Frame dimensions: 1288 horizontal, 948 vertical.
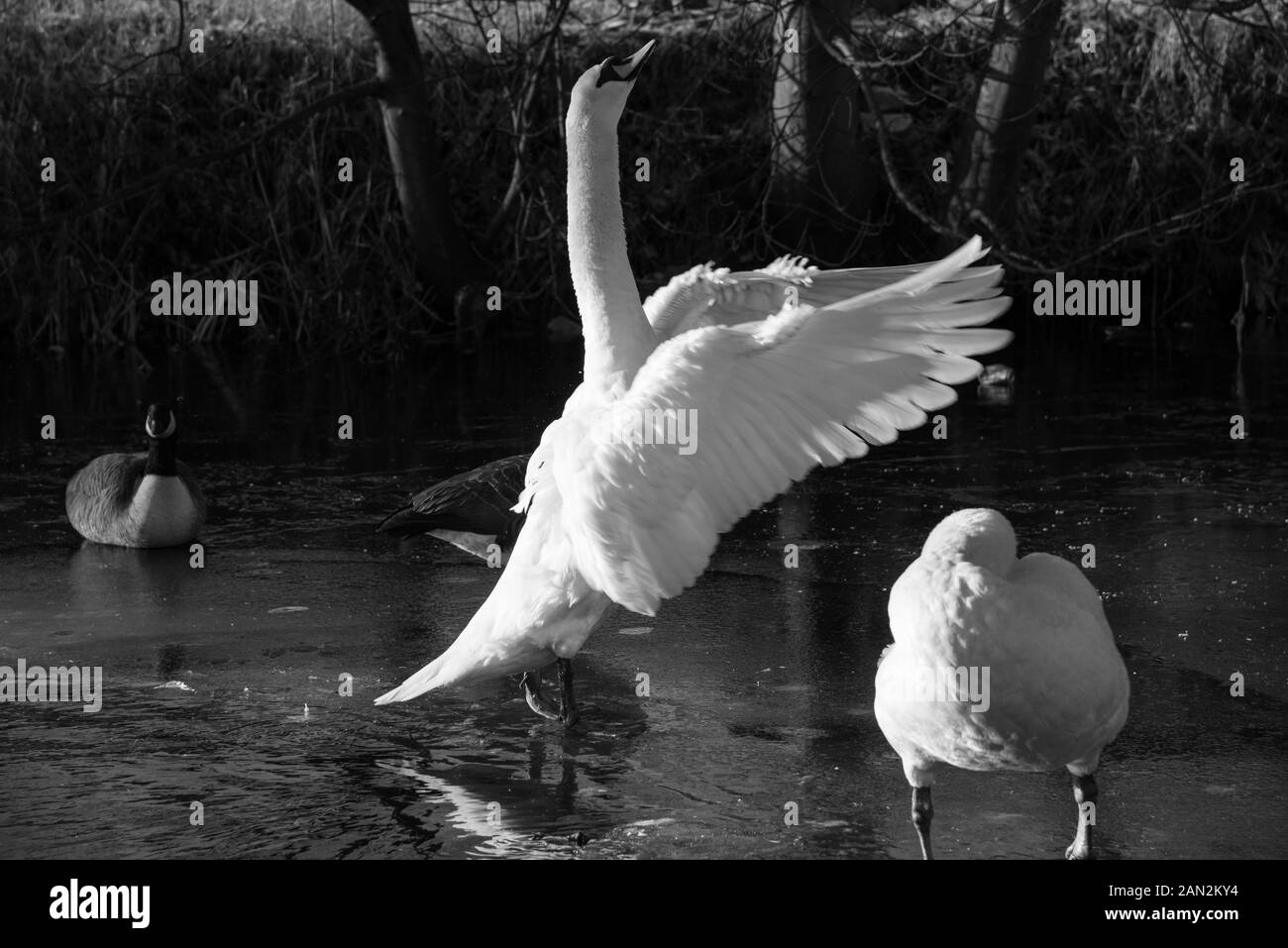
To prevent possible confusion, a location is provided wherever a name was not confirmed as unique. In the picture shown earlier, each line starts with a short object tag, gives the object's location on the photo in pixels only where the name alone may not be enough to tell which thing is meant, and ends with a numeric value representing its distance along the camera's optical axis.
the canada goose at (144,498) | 8.45
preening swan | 4.23
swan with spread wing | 4.51
